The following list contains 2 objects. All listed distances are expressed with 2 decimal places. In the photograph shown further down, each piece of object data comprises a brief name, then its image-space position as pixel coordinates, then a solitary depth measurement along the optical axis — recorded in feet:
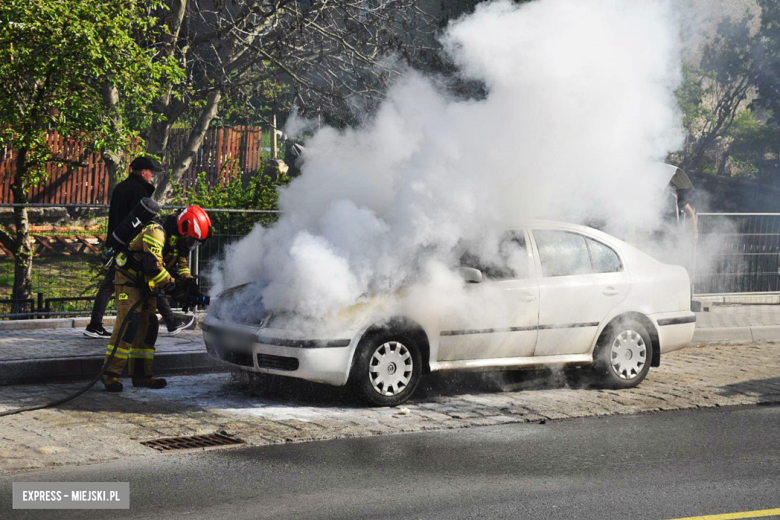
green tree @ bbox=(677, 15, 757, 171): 105.81
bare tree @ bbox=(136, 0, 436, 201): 58.85
